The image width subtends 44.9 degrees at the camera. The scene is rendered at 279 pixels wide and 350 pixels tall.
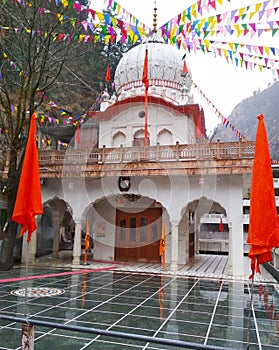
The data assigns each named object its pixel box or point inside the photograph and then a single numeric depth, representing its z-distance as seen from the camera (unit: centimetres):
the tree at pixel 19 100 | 1212
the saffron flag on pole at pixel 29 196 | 506
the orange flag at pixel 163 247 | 1303
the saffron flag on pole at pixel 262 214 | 373
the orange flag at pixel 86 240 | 1379
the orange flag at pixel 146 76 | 1374
